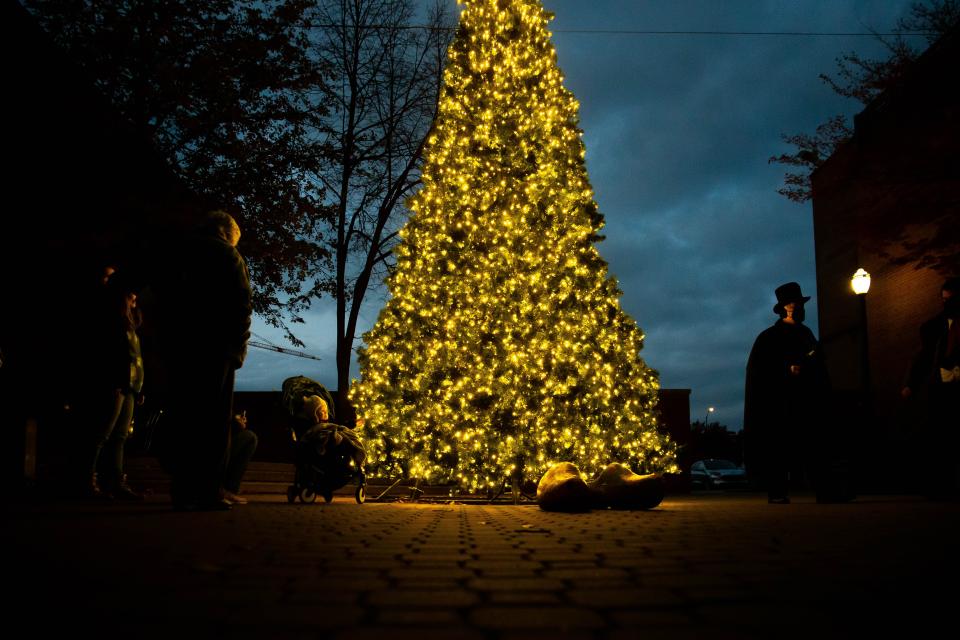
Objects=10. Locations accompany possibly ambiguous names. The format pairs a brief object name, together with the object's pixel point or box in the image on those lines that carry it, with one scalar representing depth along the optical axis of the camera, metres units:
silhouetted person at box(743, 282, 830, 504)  9.35
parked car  31.11
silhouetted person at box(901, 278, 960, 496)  9.05
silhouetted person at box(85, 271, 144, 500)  7.45
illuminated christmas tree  10.45
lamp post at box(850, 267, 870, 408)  15.73
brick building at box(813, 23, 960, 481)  16.94
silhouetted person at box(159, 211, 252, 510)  6.18
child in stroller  9.70
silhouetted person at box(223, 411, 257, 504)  8.44
